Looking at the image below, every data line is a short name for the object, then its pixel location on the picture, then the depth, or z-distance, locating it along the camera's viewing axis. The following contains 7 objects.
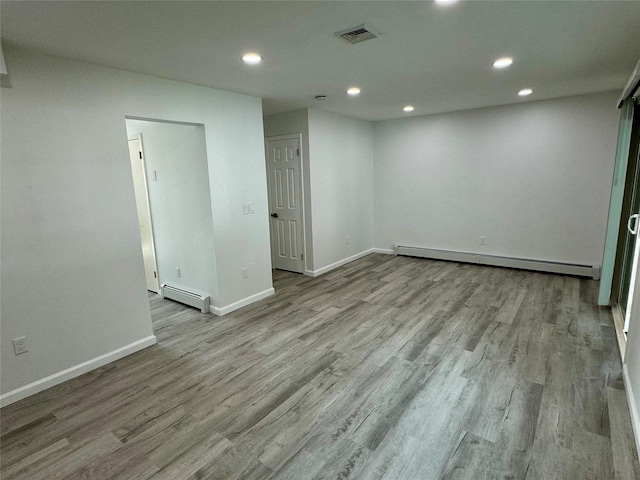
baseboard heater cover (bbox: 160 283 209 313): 3.90
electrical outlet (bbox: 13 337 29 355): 2.39
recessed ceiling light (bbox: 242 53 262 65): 2.53
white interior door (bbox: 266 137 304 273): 5.11
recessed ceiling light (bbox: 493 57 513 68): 2.81
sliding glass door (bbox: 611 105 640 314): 3.27
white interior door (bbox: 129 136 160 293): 4.32
